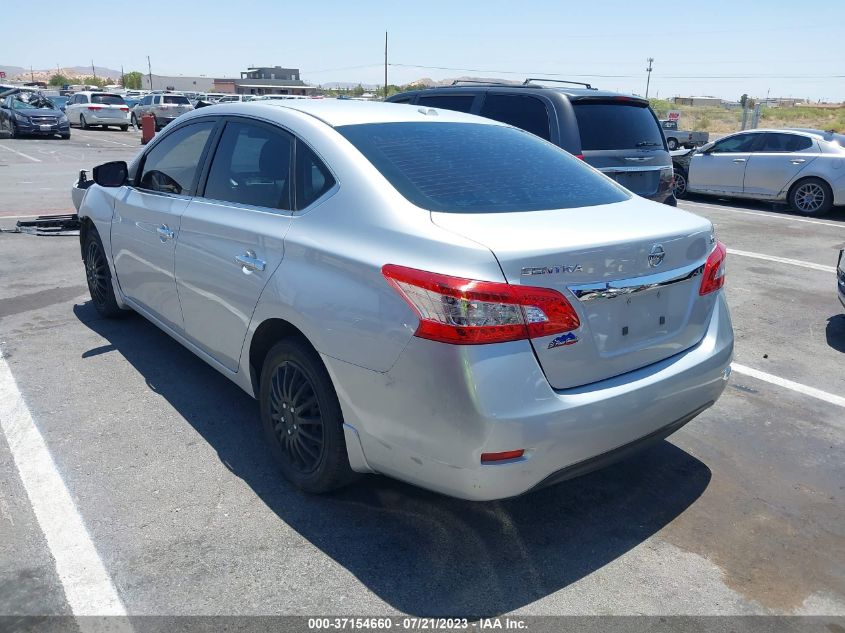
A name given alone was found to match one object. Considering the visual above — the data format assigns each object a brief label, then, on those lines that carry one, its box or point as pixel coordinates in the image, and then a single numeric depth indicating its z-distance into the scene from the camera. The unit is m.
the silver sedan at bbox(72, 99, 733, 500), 2.55
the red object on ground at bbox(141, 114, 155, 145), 24.13
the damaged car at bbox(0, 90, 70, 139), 24.67
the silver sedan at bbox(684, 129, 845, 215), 12.34
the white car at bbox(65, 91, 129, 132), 31.05
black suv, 6.73
